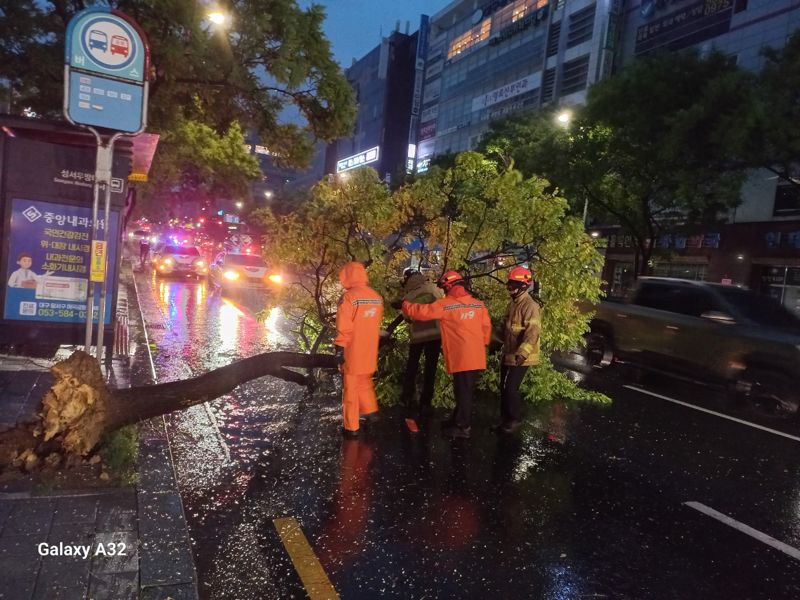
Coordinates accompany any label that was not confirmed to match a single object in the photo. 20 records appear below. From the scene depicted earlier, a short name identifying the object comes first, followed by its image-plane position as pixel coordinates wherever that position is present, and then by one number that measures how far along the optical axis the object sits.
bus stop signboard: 5.20
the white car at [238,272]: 20.64
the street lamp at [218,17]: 9.10
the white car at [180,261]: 24.55
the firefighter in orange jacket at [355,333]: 5.53
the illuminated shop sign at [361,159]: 70.25
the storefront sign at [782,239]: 20.89
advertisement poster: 7.11
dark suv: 8.01
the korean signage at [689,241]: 24.02
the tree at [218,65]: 9.10
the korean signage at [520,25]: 38.20
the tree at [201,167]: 15.55
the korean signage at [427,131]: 52.38
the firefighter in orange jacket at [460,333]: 5.86
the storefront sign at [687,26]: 24.73
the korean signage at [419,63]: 56.06
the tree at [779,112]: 14.16
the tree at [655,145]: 15.43
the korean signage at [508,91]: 38.06
